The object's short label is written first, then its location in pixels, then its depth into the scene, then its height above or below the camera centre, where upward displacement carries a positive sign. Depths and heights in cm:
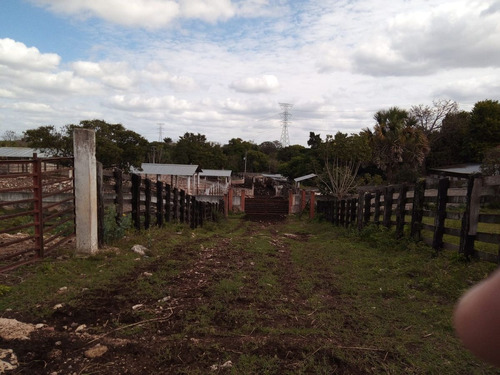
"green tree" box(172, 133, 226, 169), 5738 -17
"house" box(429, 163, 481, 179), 2847 -85
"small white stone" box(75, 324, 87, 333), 357 -176
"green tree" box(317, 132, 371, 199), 2902 +0
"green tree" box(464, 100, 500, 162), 3609 +320
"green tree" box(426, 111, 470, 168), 3959 +195
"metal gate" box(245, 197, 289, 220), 3000 -449
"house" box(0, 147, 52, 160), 3994 -79
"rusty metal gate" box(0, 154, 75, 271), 515 -133
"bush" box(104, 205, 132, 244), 716 -155
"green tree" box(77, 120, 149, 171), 3209 +51
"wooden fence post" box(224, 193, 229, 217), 2653 -380
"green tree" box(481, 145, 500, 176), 2309 -9
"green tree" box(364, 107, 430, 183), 3069 +107
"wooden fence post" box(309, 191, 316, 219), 2762 -384
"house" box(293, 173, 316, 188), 4214 -265
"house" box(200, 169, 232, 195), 3838 -396
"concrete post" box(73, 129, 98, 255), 622 -68
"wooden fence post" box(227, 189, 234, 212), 3018 -398
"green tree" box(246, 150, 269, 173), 7888 -161
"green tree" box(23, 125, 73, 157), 3038 +57
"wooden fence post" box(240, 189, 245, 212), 3080 -406
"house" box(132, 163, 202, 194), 3609 -199
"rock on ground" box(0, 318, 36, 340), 333 -171
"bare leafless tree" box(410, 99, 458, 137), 4253 +497
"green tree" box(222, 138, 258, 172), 7744 +16
